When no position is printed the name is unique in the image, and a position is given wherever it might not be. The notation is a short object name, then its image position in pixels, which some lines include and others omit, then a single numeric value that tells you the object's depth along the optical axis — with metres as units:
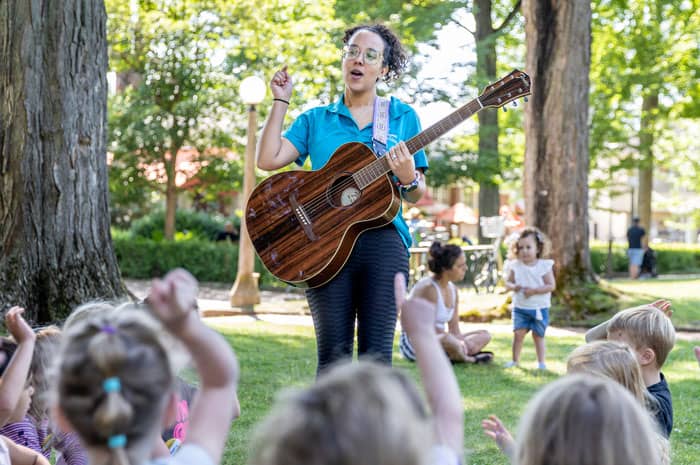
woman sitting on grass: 7.94
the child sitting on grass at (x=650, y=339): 3.72
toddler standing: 8.36
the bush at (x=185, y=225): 25.85
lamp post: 13.56
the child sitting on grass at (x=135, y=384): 1.78
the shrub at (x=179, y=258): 21.89
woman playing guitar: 3.79
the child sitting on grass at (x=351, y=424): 1.44
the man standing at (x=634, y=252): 26.11
